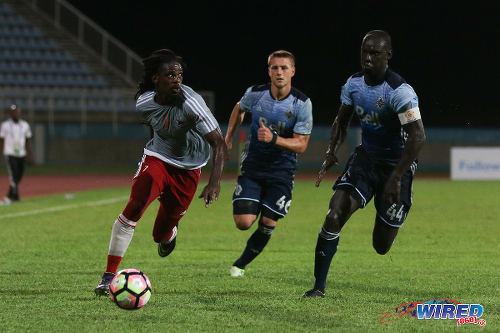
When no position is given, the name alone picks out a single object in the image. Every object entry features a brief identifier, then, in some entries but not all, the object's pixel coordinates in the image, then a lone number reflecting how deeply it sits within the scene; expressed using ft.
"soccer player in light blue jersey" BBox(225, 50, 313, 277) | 54.24
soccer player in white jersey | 46.09
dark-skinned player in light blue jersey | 44.52
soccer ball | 40.91
